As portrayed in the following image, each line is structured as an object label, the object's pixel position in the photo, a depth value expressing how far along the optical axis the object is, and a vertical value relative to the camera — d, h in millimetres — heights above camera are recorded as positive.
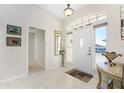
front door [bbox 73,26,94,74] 2921 -159
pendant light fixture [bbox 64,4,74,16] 2274 +1073
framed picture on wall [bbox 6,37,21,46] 2430 +157
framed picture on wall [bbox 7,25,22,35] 2446 +553
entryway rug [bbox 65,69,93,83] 2565 -1161
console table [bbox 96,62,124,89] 1186 -495
